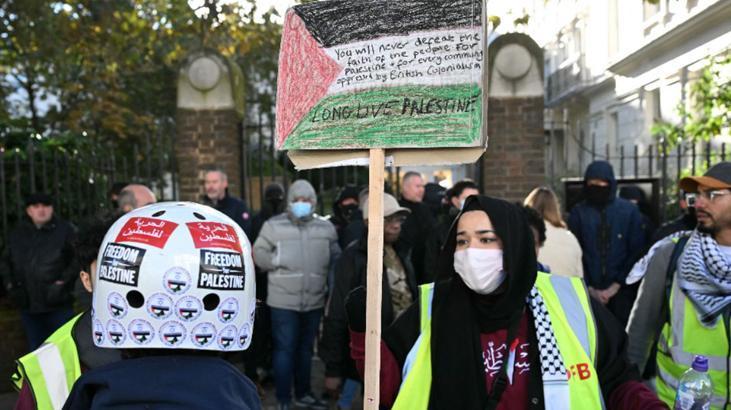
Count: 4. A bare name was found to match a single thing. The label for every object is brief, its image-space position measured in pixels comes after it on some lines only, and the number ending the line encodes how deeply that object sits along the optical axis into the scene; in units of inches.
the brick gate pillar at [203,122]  313.7
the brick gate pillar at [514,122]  306.3
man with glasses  132.2
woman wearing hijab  102.3
